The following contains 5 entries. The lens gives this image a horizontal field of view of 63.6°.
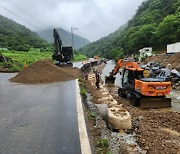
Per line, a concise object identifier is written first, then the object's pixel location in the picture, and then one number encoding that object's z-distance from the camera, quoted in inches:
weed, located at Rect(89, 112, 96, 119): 219.2
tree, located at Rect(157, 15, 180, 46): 1791.5
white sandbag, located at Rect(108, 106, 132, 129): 225.7
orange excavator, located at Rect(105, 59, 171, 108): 365.0
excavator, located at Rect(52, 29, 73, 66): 787.7
